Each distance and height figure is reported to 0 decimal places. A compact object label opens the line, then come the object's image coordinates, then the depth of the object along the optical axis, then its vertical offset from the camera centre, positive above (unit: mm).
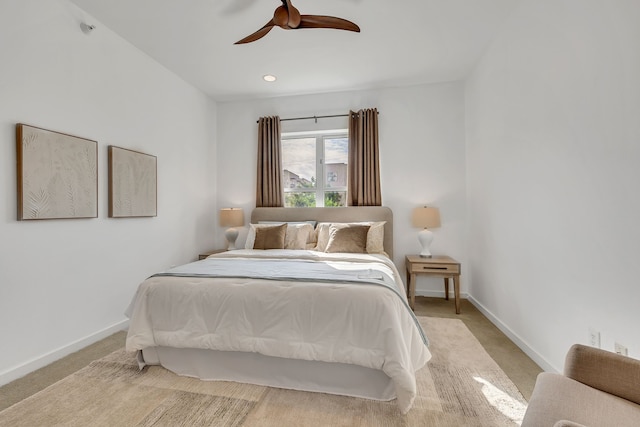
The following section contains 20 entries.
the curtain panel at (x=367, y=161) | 4004 +694
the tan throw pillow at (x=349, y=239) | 3299 -304
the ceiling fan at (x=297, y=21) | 2082 +1433
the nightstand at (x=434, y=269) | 3307 -661
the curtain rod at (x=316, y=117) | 4195 +1367
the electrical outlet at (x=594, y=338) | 1605 -703
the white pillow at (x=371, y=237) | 3436 -301
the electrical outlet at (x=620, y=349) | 1428 -684
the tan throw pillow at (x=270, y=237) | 3551 -293
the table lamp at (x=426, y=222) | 3660 -131
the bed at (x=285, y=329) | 1735 -728
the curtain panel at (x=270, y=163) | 4289 +718
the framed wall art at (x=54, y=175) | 2059 +307
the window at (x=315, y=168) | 4293 +654
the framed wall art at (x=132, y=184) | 2779 +308
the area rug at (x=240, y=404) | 1602 -1122
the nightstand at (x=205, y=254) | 3889 -536
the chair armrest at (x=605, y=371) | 1029 -587
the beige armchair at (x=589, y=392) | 948 -647
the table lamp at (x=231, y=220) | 4078 -98
